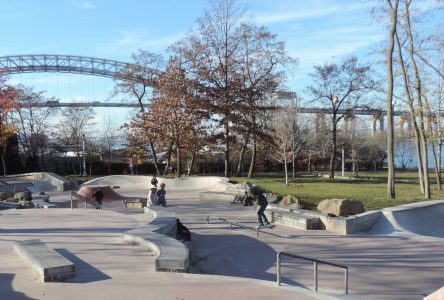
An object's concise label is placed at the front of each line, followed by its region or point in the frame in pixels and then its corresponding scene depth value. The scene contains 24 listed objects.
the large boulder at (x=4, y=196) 24.03
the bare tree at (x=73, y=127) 57.38
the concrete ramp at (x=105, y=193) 24.72
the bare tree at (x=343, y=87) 40.12
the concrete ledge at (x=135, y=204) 22.05
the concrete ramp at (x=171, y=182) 30.84
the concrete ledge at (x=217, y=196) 22.75
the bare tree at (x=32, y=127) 49.62
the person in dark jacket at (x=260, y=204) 14.45
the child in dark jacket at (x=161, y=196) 19.69
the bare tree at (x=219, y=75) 35.41
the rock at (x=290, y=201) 18.62
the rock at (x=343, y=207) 15.89
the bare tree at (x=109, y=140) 56.75
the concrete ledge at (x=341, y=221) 14.09
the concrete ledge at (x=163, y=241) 7.56
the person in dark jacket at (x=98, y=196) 22.33
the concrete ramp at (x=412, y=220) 14.55
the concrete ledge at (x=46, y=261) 7.00
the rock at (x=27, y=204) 19.41
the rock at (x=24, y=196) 21.70
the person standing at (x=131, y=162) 45.56
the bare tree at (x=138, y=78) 42.81
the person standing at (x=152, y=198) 19.06
